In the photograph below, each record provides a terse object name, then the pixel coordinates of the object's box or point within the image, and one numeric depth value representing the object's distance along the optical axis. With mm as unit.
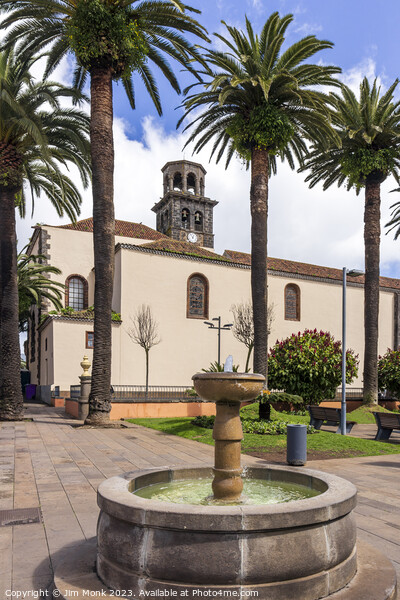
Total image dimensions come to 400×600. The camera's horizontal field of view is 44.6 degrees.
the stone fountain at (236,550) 3529
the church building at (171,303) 29609
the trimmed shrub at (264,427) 14322
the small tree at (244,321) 31734
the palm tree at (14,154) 18203
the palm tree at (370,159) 22688
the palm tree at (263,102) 18328
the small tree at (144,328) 29612
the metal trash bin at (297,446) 10141
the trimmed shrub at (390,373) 26125
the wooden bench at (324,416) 16297
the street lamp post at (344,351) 16016
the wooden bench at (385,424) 14438
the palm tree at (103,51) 15742
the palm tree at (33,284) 31661
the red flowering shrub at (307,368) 22031
